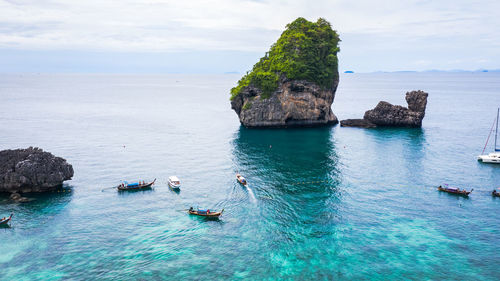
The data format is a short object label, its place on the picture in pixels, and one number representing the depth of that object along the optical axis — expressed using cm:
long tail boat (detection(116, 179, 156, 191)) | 6722
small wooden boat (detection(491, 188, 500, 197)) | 6321
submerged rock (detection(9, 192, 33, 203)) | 6103
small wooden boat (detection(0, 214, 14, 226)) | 5222
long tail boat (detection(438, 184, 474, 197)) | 6366
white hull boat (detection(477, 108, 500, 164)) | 8288
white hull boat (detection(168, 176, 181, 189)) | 6762
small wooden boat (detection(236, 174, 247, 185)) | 6900
